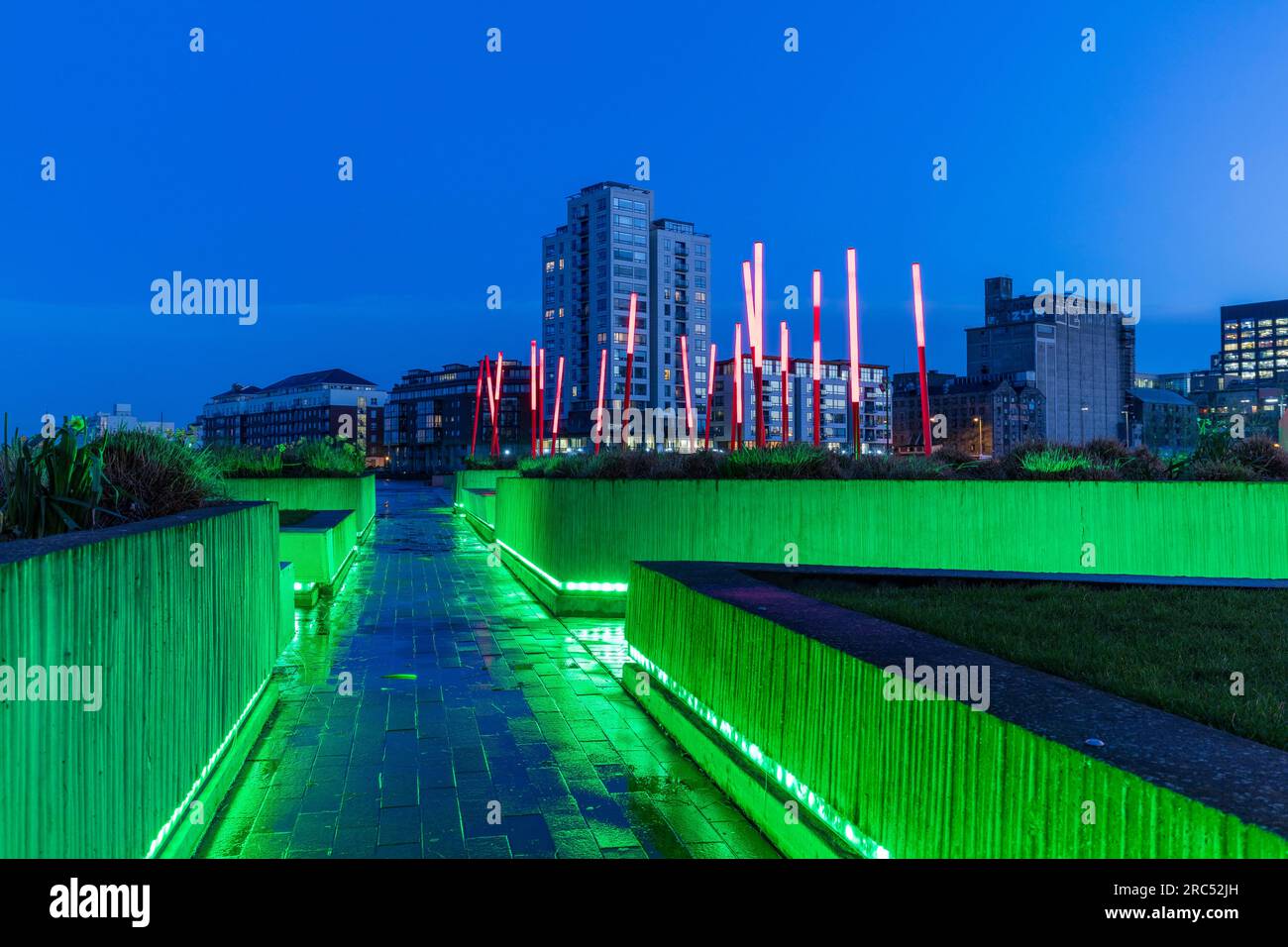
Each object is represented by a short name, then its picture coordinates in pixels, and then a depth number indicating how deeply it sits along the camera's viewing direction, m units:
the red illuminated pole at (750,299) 16.73
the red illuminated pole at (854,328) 14.93
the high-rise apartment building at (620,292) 108.00
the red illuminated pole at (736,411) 17.09
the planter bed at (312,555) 11.40
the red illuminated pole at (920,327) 15.00
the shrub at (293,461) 19.20
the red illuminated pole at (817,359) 16.52
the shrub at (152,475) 5.79
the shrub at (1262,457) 11.80
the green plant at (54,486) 4.58
